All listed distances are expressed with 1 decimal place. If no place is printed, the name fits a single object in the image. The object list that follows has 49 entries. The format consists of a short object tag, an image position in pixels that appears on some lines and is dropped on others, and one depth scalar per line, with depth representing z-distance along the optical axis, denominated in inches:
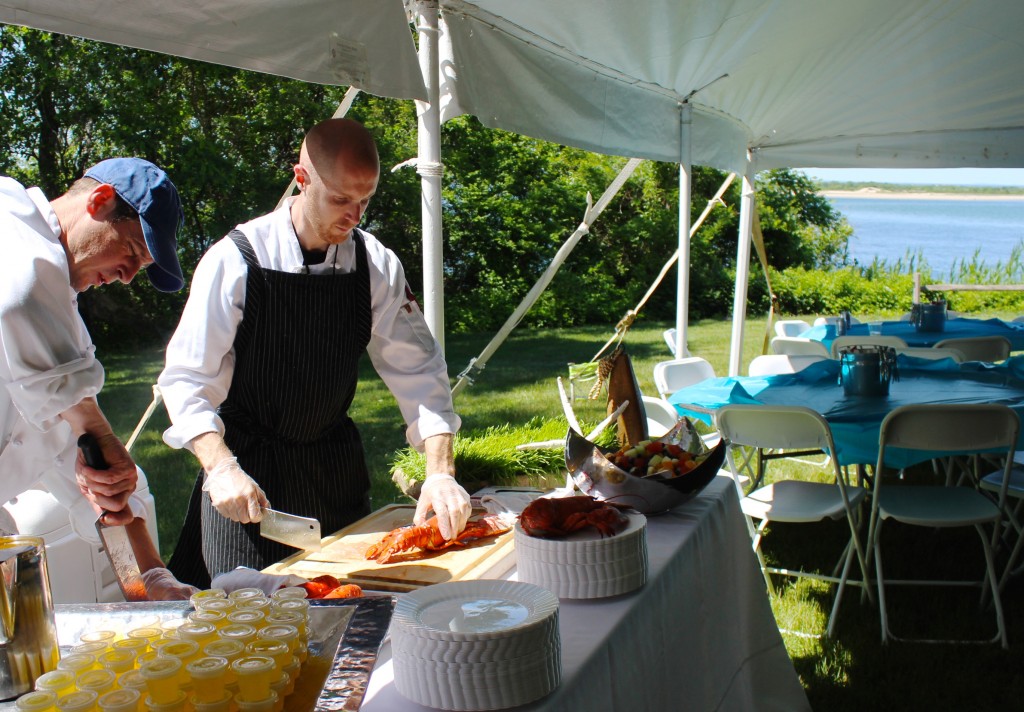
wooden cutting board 66.3
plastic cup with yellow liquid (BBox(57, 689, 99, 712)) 35.1
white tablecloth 51.4
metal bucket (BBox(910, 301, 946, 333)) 240.5
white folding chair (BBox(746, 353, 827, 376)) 200.8
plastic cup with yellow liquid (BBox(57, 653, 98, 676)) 39.0
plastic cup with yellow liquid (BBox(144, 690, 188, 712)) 36.8
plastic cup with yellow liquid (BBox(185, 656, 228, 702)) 37.6
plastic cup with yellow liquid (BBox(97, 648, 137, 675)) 39.8
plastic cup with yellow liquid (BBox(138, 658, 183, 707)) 37.1
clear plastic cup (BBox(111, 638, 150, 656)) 41.4
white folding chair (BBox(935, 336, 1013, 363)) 220.9
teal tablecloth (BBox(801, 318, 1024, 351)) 232.5
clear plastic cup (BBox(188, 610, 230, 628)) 43.9
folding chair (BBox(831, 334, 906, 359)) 212.2
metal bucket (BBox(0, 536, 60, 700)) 40.6
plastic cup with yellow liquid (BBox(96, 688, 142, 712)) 35.5
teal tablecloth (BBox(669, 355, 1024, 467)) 127.1
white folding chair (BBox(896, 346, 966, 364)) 180.5
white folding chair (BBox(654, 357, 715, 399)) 185.3
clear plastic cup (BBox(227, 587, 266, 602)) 47.0
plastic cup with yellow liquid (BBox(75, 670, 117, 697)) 37.4
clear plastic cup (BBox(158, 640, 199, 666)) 39.3
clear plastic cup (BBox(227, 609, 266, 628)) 43.8
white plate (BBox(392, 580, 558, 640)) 44.3
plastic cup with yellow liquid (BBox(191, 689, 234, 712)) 37.5
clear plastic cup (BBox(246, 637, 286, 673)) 40.1
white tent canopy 85.7
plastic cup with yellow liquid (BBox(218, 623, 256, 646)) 41.5
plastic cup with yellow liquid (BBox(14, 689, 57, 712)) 35.8
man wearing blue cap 52.2
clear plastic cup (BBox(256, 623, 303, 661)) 41.9
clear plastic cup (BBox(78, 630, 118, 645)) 43.0
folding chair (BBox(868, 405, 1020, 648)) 120.0
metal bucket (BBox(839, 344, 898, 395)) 138.4
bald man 78.0
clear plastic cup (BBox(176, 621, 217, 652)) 41.4
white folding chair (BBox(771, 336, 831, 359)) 241.0
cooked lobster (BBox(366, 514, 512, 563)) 70.9
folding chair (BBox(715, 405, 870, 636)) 125.1
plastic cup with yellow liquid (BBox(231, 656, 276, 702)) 38.2
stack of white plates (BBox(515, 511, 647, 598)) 58.7
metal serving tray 41.1
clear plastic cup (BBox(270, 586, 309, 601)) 48.1
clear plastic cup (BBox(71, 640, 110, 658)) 41.1
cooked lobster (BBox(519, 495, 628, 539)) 61.1
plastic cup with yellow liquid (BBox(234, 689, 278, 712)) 38.2
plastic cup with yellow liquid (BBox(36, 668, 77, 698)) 37.3
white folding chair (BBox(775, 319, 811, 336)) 299.0
